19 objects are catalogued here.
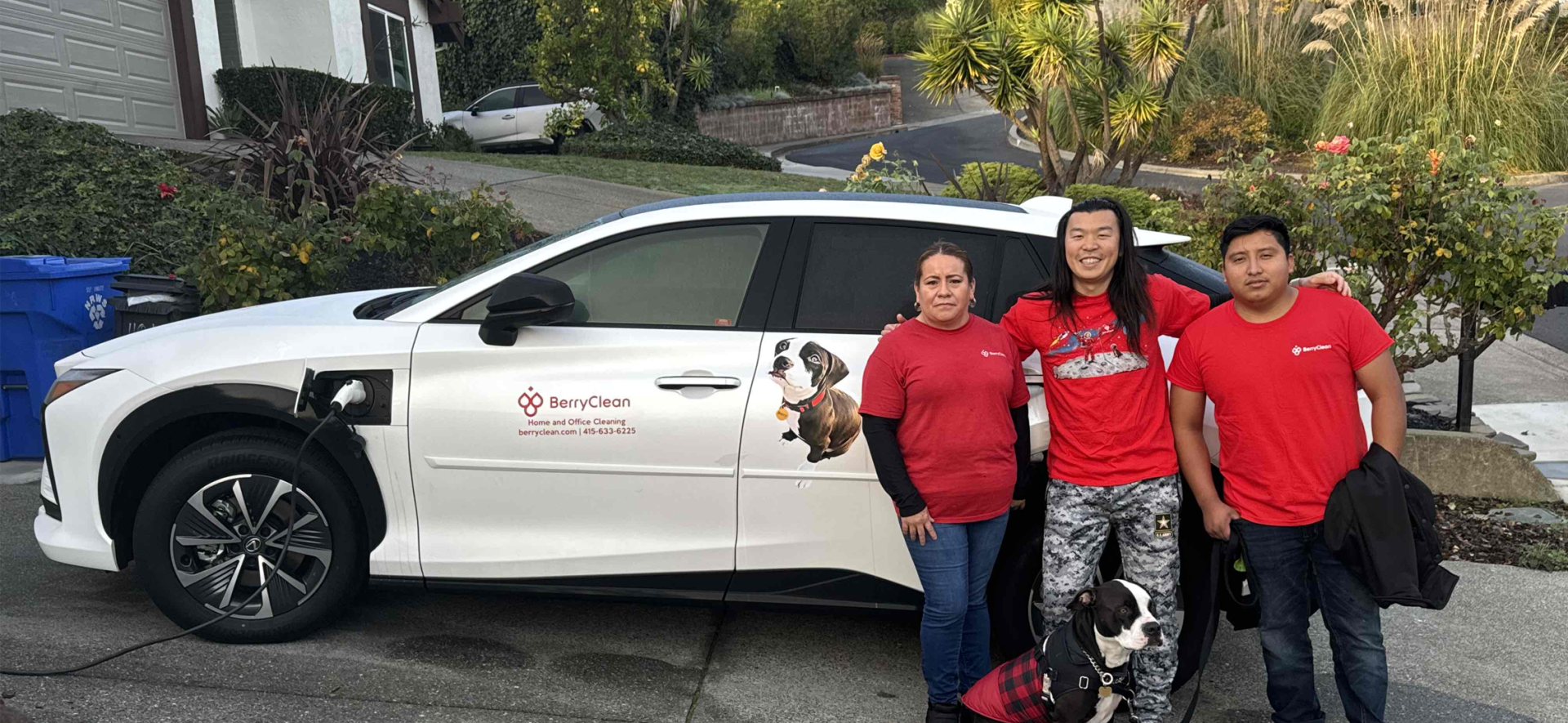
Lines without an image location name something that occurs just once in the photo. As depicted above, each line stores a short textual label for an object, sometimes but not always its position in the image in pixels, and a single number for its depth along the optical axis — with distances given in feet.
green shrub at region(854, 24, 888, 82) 132.67
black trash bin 18.67
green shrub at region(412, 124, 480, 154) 64.55
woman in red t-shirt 10.68
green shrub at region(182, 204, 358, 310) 21.93
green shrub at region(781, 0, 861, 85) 118.21
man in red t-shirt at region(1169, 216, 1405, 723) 10.41
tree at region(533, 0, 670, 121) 63.87
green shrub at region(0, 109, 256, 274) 26.66
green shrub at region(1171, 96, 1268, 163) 66.39
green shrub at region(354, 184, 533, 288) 24.53
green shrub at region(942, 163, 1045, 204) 37.69
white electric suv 12.33
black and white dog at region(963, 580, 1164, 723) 10.26
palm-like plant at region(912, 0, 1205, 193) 41.73
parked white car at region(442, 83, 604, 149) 75.36
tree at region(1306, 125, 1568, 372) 19.83
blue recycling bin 18.70
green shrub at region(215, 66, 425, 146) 48.88
